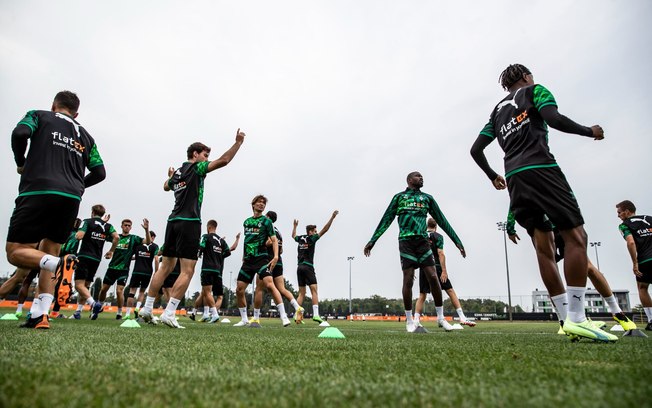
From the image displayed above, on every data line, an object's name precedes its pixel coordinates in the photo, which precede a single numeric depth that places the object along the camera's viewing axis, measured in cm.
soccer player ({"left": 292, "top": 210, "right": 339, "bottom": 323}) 1251
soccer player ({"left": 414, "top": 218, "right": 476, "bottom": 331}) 961
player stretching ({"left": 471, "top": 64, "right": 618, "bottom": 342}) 359
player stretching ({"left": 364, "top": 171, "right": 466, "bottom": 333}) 701
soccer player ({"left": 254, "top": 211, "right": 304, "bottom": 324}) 957
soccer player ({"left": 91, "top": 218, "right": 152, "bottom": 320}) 1122
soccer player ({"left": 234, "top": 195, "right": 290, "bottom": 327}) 925
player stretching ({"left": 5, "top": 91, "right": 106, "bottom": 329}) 412
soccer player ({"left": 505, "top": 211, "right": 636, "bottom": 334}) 520
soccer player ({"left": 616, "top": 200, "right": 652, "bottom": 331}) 737
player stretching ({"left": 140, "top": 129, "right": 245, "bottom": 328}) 621
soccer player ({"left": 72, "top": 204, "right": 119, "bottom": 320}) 980
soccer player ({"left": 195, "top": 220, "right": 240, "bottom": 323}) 1214
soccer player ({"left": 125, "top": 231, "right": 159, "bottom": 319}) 1188
